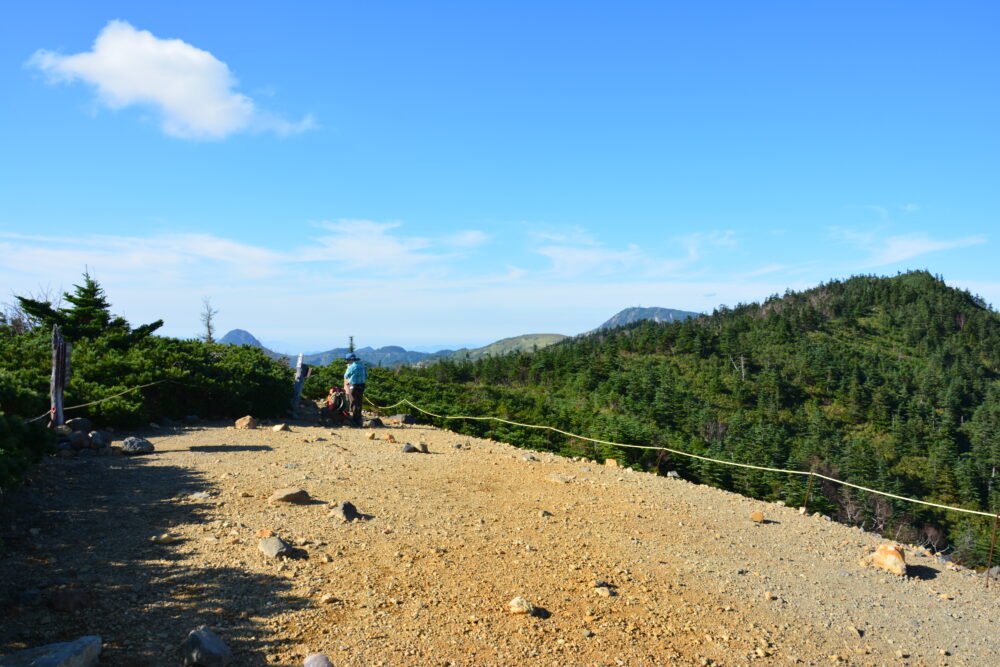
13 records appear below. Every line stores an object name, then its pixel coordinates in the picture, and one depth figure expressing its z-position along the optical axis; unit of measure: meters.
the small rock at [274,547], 5.73
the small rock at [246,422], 13.04
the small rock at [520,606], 5.04
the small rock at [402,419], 16.05
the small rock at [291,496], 7.31
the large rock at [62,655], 3.48
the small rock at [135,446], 9.95
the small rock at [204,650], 3.86
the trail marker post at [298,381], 15.90
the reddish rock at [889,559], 7.20
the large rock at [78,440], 9.77
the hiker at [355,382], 13.95
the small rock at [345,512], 6.94
